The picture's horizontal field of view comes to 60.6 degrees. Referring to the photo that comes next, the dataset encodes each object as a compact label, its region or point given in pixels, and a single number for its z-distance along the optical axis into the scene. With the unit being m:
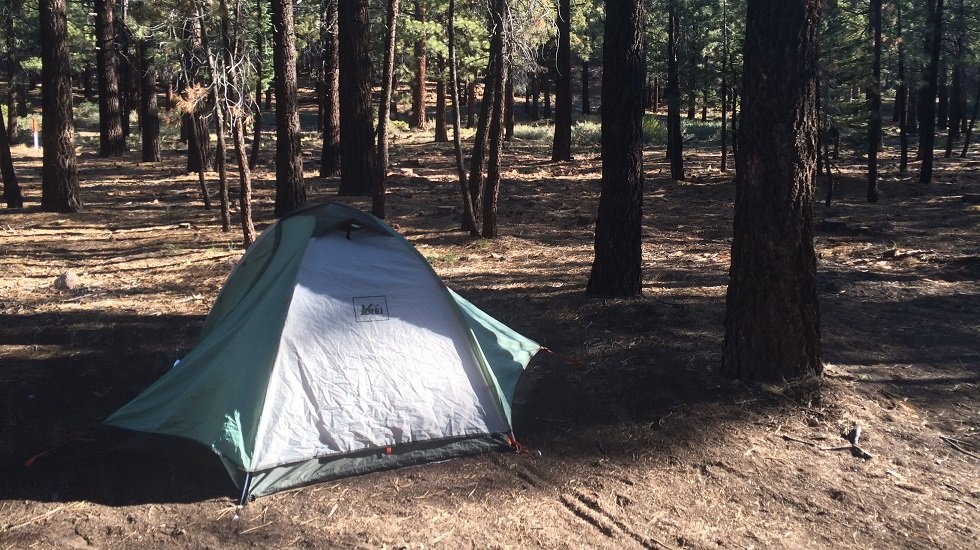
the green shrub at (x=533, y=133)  32.22
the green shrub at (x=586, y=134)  30.58
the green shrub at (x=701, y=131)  36.91
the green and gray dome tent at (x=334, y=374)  5.56
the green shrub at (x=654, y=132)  34.31
